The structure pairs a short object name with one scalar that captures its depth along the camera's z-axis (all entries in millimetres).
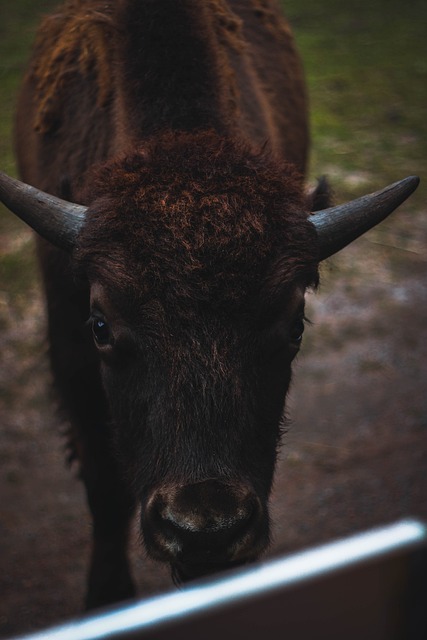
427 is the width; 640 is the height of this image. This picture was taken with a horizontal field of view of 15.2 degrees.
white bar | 1041
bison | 1587
